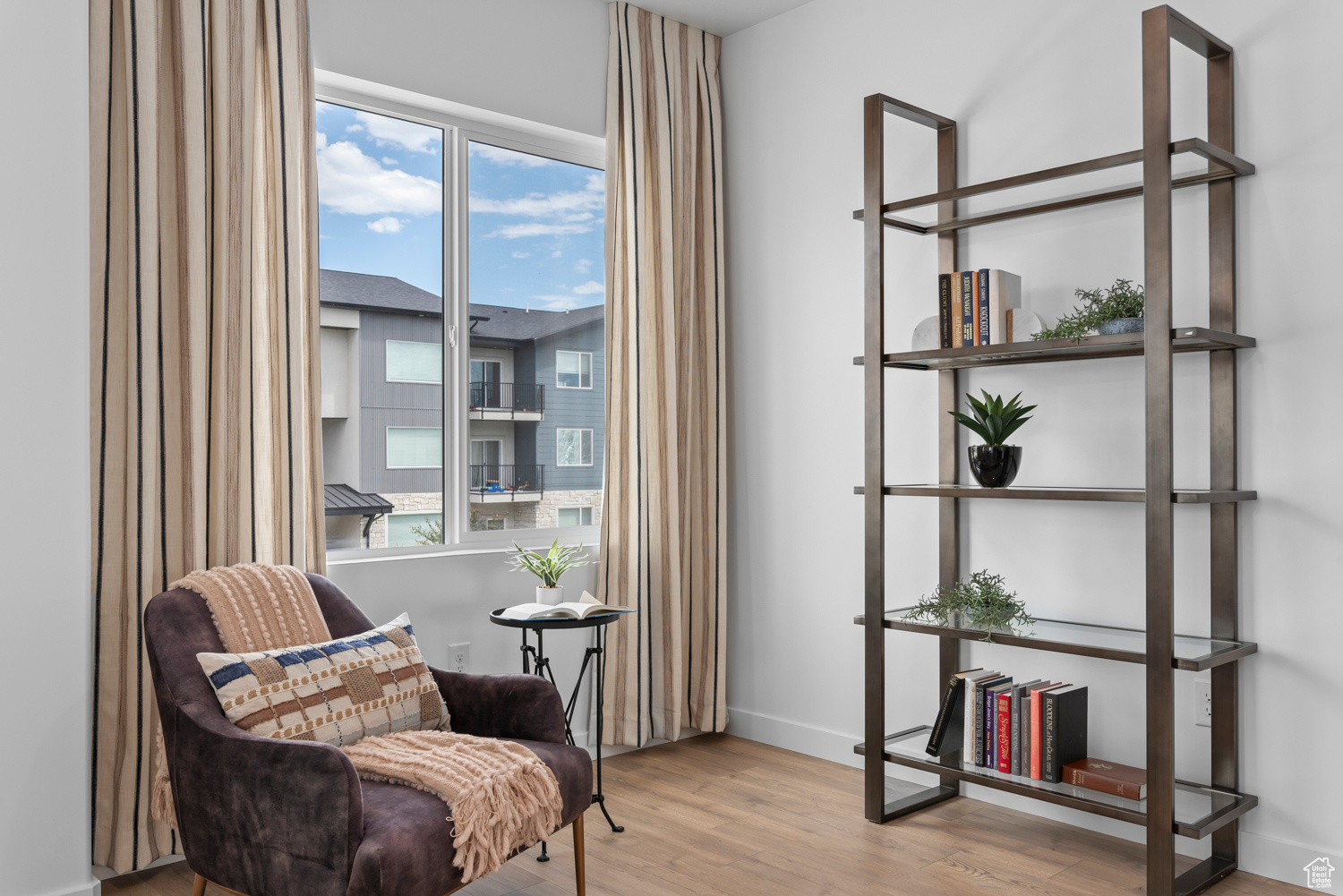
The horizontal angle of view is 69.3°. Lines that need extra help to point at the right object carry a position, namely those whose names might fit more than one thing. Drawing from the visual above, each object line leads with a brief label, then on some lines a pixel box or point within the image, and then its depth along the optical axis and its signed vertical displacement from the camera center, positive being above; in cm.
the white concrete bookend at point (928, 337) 297 +34
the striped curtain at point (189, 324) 250 +35
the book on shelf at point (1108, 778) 254 -89
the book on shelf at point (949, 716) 290 -80
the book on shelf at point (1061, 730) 266 -79
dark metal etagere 234 -10
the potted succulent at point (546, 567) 309 -40
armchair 181 -71
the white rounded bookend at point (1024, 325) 280 +36
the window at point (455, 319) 316 +47
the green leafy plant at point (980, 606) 278 -47
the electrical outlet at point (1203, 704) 265 -70
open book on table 286 -48
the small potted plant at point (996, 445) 279 +1
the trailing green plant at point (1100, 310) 259 +37
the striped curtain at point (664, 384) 363 +25
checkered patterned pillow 210 -54
